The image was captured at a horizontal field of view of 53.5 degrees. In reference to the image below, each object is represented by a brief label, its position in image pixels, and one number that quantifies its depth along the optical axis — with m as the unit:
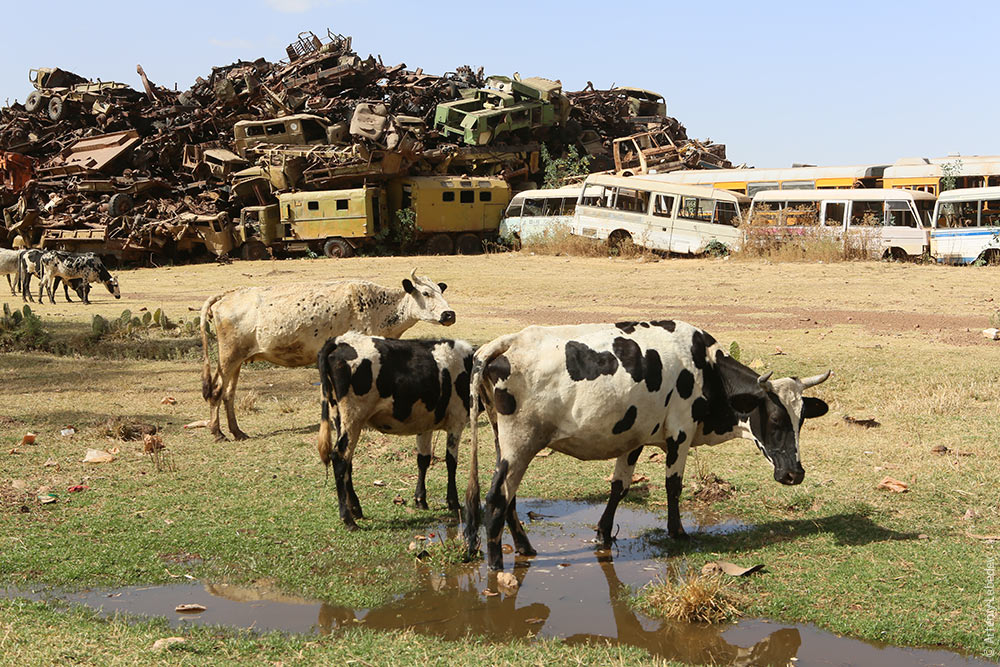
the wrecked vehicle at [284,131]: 41.31
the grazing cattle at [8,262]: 28.81
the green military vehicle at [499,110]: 40.31
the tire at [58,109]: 48.88
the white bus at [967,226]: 27.95
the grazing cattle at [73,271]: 27.39
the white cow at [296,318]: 12.15
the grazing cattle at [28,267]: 27.67
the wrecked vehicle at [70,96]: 48.59
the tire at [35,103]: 50.03
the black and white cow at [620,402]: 7.76
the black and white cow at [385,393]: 8.76
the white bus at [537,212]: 35.03
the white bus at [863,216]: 29.11
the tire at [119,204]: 38.28
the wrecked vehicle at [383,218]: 35.88
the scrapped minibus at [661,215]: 31.59
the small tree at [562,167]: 40.44
